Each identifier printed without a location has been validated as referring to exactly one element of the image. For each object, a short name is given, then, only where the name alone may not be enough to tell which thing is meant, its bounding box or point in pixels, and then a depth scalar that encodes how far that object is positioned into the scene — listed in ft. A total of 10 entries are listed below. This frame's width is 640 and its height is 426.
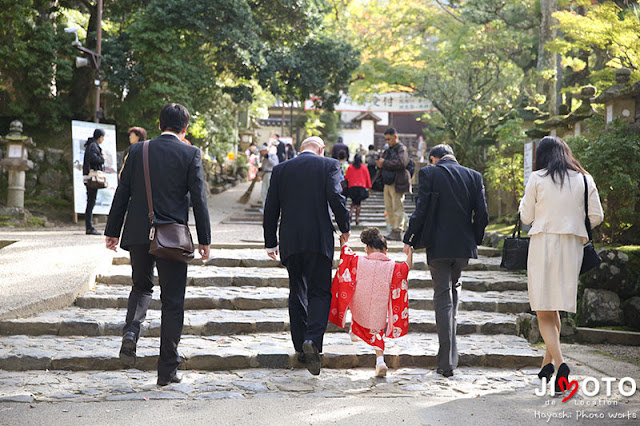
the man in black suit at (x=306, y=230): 18.34
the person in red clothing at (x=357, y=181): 49.16
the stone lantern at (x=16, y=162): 51.78
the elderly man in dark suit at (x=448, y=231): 18.48
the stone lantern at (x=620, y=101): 31.22
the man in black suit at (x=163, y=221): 16.67
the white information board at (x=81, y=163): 49.06
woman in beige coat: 16.71
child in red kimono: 18.52
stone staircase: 19.26
